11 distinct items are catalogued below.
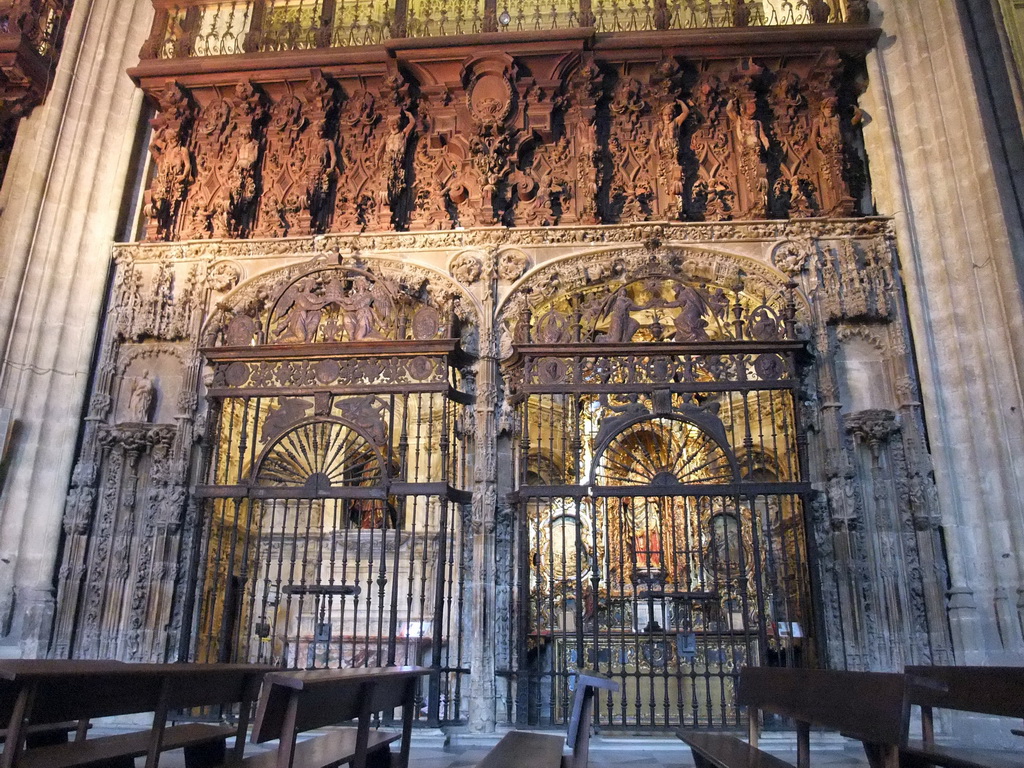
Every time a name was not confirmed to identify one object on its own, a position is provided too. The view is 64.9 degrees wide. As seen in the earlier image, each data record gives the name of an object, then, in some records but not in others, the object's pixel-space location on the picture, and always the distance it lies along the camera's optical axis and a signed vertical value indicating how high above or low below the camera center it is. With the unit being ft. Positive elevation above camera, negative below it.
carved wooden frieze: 31.63 +18.90
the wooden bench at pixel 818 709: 9.79 -1.02
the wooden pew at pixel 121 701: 10.43 -1.08
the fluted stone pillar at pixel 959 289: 24.31 +11.13
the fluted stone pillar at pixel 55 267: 27.45 +13.00
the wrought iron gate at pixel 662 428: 24.52 +6.61
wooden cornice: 31.81 +22.59
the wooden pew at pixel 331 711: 10.50 -1.19
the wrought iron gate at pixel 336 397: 26.09 +7.90
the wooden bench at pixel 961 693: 11.09 -0.81
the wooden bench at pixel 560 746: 11.15 -1.71
